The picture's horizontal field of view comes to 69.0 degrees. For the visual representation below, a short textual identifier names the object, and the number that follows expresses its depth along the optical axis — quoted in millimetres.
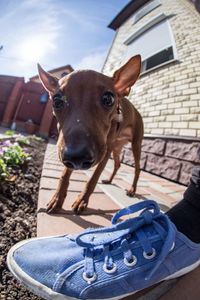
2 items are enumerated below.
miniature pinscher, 191
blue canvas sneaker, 130
